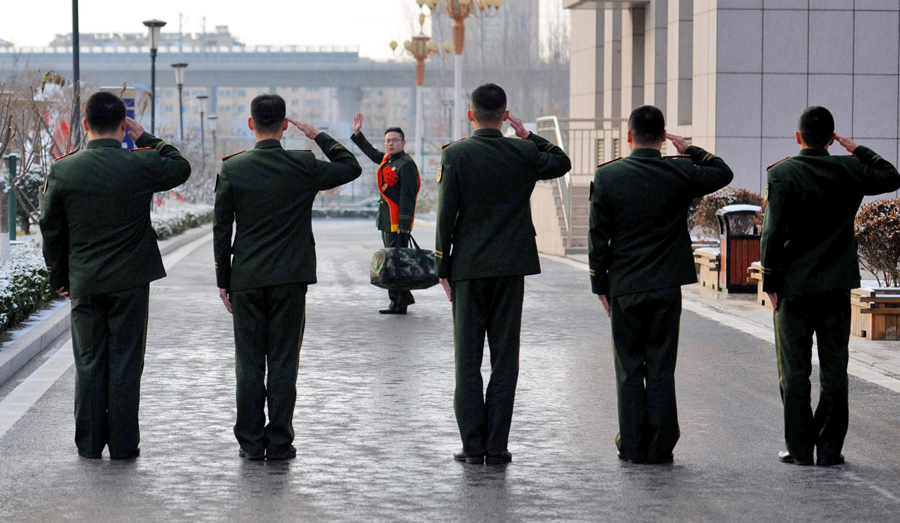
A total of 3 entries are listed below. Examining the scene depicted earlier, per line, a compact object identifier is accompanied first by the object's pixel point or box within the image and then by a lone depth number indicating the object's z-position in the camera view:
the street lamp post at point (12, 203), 25.44
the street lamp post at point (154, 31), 30.61
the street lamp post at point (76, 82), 21.27
